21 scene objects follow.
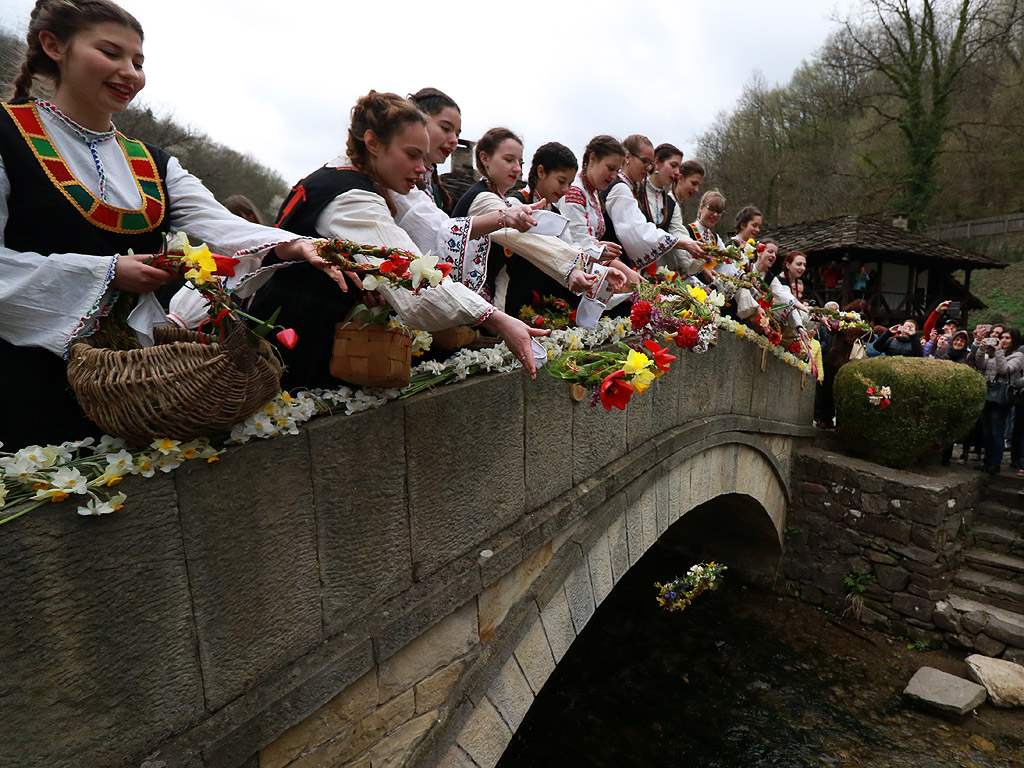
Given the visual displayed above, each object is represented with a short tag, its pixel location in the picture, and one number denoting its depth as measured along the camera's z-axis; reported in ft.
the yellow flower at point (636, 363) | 7.23
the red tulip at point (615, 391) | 7.23
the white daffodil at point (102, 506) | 4.38
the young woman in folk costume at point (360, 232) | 6.22
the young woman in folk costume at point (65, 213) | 4.71
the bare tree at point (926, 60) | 67.05
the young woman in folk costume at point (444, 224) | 7.79
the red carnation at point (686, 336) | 10.66
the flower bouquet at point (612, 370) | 7.25
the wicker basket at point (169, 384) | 4.12
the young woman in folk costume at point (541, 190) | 11.05
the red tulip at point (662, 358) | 7.78
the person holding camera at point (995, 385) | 24.99
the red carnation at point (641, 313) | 10.09
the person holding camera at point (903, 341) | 26.16
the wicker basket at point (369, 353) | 5.94
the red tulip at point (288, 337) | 4.48
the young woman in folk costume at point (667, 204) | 15.34
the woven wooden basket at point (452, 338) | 8.30
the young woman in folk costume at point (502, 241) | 8.53
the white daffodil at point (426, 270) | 5.31
